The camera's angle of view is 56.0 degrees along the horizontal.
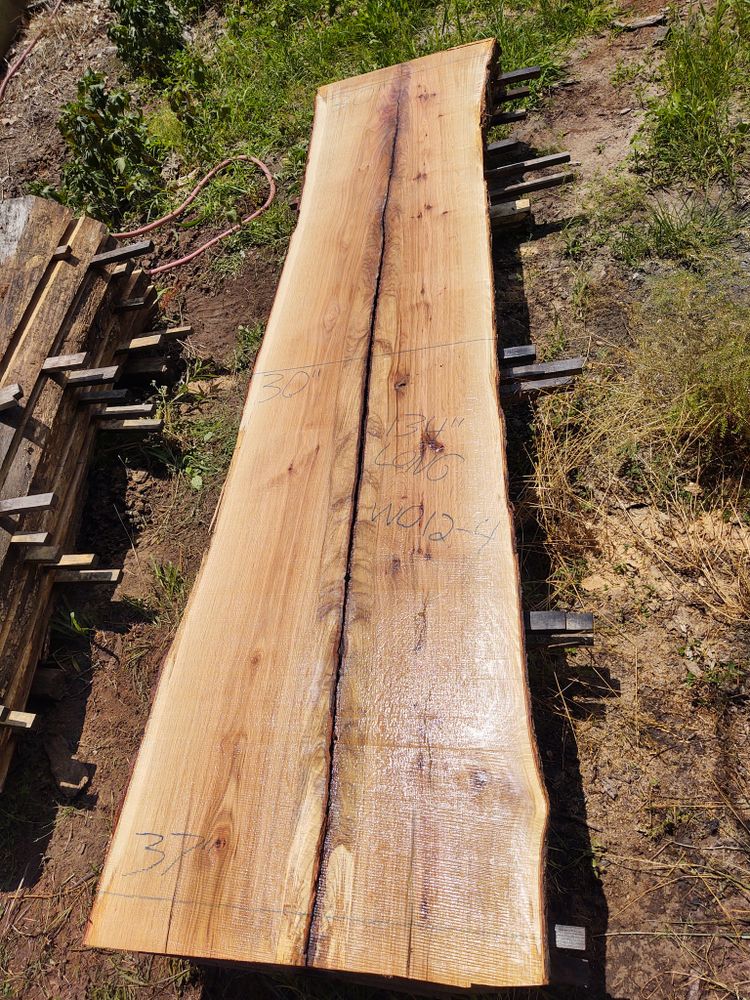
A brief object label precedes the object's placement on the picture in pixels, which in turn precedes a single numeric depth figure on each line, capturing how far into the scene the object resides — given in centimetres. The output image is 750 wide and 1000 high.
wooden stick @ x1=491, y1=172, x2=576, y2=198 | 373
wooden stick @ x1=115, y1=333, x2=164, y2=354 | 361
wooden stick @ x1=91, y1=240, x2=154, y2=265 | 349
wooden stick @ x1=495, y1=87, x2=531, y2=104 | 413
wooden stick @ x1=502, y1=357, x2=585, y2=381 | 274
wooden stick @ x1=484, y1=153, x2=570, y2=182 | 375
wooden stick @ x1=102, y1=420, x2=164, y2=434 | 346
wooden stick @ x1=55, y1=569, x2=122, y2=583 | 286
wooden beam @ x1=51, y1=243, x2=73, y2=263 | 336
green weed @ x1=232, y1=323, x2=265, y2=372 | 374
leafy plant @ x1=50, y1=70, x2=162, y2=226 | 486
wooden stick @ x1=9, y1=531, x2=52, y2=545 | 267
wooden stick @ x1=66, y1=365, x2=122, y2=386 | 315
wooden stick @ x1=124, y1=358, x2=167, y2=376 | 370
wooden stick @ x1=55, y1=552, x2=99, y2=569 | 278
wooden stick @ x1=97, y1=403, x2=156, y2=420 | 343
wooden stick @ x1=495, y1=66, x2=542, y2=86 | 398
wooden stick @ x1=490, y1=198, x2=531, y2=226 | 366
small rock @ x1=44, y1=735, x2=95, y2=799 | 259
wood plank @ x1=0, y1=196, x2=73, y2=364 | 319
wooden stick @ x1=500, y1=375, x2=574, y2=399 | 277
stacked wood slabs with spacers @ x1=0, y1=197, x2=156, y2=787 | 271
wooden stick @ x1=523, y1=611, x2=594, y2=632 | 201
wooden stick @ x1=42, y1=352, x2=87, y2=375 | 304
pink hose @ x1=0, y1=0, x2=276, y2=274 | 430
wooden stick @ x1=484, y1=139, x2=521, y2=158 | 386
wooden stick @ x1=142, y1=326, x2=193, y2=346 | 386
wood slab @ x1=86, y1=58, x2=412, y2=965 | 157
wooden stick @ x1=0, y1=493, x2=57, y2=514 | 262
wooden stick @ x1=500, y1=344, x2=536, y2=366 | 274
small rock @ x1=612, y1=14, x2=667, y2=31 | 441
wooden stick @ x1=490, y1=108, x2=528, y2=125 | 405
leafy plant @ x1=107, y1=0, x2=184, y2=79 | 566
